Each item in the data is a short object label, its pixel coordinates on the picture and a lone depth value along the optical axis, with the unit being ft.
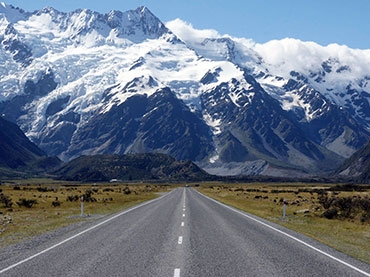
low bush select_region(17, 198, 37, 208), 182.62
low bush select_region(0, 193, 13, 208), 177.88
